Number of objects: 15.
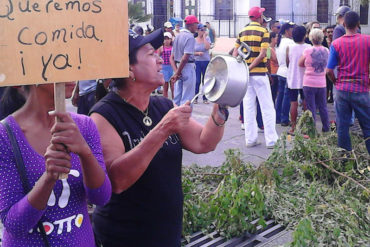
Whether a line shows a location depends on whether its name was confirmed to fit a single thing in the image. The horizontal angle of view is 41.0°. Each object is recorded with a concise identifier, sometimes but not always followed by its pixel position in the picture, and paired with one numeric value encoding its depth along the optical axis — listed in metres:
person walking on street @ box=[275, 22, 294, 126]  8.00
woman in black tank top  2.13
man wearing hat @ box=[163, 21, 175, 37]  13.55
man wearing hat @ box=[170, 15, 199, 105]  8.62
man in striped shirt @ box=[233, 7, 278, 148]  6.60
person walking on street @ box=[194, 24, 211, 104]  10.45
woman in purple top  1.65
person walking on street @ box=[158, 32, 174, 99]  10.45
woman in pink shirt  7.13
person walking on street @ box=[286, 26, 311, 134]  7.47
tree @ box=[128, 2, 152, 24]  23.84
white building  27.98
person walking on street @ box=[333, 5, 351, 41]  7.80
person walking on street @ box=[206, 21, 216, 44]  15.73
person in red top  5.48
